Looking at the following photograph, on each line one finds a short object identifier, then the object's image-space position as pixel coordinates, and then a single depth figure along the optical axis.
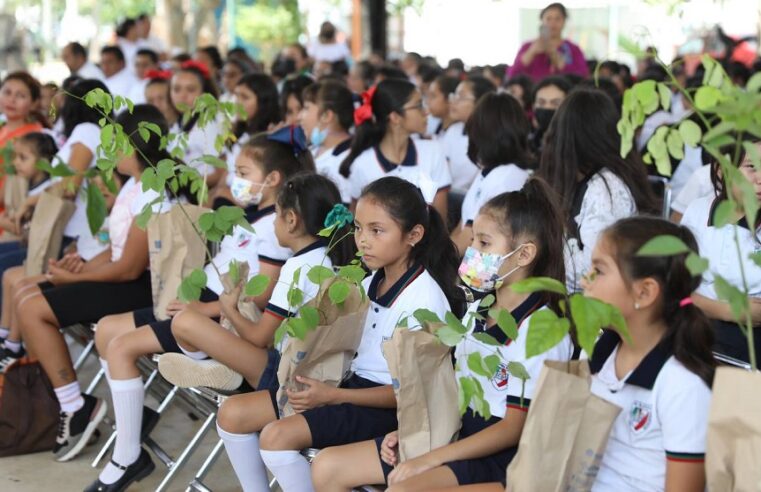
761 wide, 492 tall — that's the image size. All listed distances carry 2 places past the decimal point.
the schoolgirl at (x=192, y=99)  5.43
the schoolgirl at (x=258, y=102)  5.68
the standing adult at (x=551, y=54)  7.64
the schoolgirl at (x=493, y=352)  2.36
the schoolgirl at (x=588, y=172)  3.36
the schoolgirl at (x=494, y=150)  3.96
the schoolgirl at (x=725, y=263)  2.80
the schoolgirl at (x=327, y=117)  5.10
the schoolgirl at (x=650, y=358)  2.04
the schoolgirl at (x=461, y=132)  5.58
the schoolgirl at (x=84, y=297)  3.87
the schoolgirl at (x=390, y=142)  4.53
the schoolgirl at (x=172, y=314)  3.43
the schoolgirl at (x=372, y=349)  2.72
